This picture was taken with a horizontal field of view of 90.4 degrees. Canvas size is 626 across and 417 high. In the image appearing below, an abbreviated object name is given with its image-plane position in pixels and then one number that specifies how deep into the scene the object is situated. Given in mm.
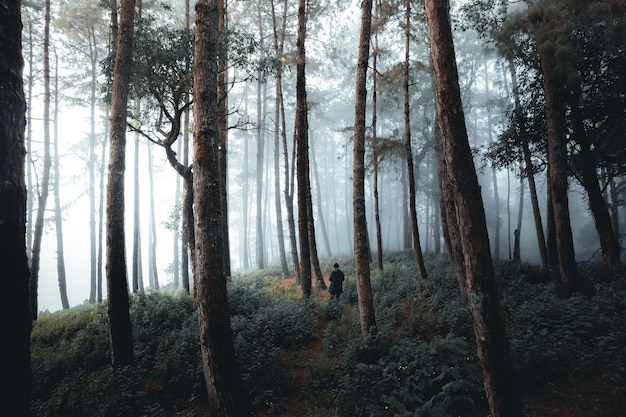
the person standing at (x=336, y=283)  11680
